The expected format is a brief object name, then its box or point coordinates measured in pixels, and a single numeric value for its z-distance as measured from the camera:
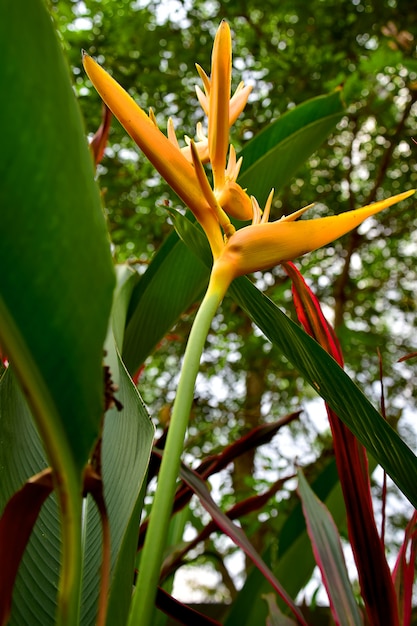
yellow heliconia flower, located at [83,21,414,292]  0.27
